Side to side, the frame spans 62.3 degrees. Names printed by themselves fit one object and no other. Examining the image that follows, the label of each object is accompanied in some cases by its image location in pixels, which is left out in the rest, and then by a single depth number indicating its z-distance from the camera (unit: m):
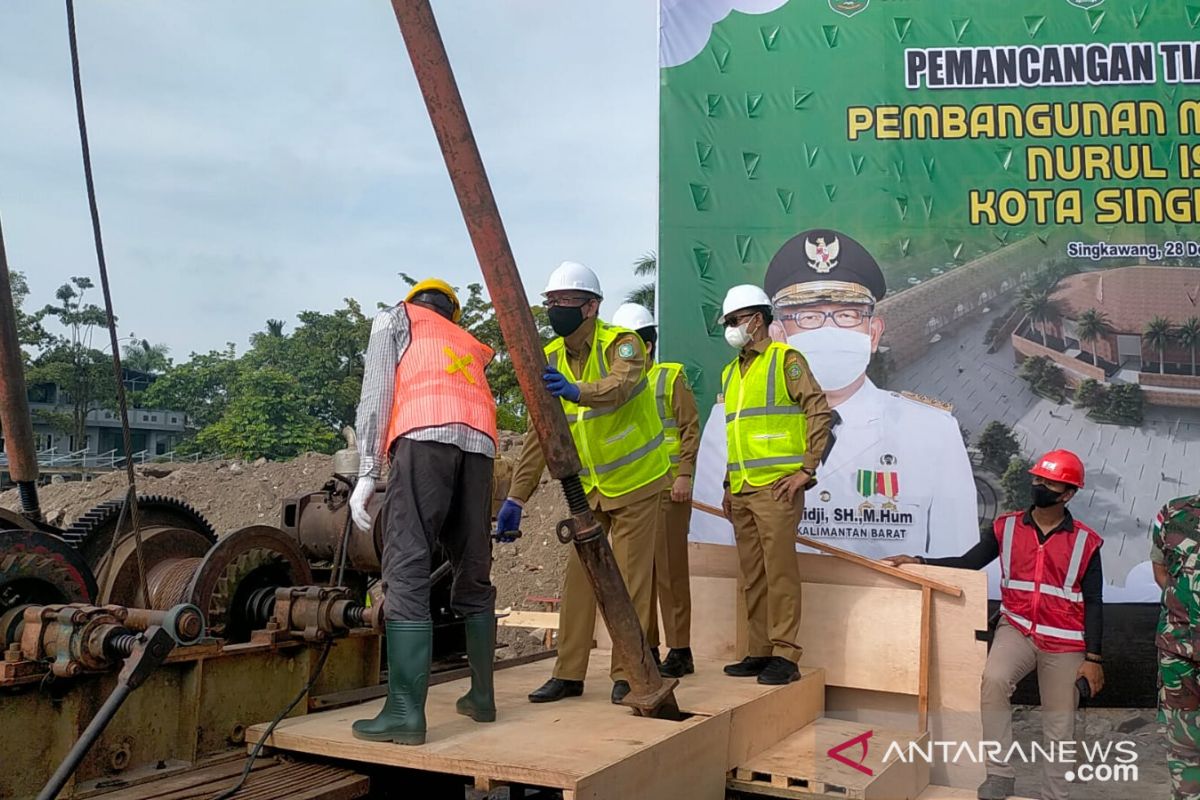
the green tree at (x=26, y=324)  37.97
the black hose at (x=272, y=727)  3.20
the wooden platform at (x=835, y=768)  3.96
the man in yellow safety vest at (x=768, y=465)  5.03
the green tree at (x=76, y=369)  39.31
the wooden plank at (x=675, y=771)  3.16
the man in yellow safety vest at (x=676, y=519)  5.17
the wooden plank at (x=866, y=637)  5.32
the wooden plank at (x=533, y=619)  7.34
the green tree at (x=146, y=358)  53.62
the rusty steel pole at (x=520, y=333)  3.49
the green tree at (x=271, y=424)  34.06
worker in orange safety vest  3.48
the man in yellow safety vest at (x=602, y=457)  4.39
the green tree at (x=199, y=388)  44.31
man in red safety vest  4.64
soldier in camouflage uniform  3.96
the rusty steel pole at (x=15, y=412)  4.39
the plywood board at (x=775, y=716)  4.20
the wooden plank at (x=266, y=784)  3.18
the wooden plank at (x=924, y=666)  5.26
